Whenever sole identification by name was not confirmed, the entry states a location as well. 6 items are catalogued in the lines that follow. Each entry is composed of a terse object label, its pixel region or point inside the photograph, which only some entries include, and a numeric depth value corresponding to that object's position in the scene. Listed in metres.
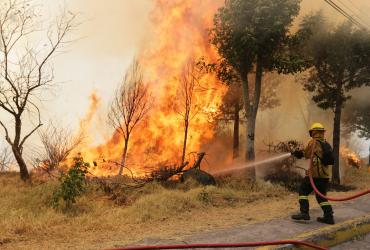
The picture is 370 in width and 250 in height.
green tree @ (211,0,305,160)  13.56
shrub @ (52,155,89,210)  9.62
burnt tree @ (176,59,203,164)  19.52
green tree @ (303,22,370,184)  17.50
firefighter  7.77
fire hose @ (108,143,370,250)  5.52
